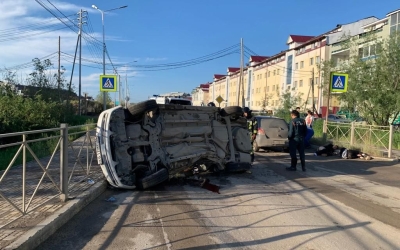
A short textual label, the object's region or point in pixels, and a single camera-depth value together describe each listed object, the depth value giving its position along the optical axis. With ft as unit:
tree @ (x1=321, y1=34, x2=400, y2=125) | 58.08
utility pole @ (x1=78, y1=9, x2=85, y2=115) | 103.84
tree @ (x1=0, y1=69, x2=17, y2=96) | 63.21
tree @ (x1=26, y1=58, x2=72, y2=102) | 81.66
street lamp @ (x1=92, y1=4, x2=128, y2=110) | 105.66
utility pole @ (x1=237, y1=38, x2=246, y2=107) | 125.90
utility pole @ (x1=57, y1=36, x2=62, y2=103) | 87.33
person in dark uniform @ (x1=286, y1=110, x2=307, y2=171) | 34.01
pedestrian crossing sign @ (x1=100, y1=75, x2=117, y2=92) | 52.95
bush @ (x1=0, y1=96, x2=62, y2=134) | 51.37
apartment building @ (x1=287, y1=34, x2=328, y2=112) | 168.35
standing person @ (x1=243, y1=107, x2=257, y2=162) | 33.95
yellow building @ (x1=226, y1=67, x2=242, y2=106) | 293.14
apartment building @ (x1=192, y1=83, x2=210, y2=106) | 402.40
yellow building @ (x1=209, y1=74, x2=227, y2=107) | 340.18
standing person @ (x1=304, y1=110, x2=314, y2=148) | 55.01
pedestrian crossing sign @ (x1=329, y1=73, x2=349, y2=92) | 52.75
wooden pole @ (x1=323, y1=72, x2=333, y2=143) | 57.21
